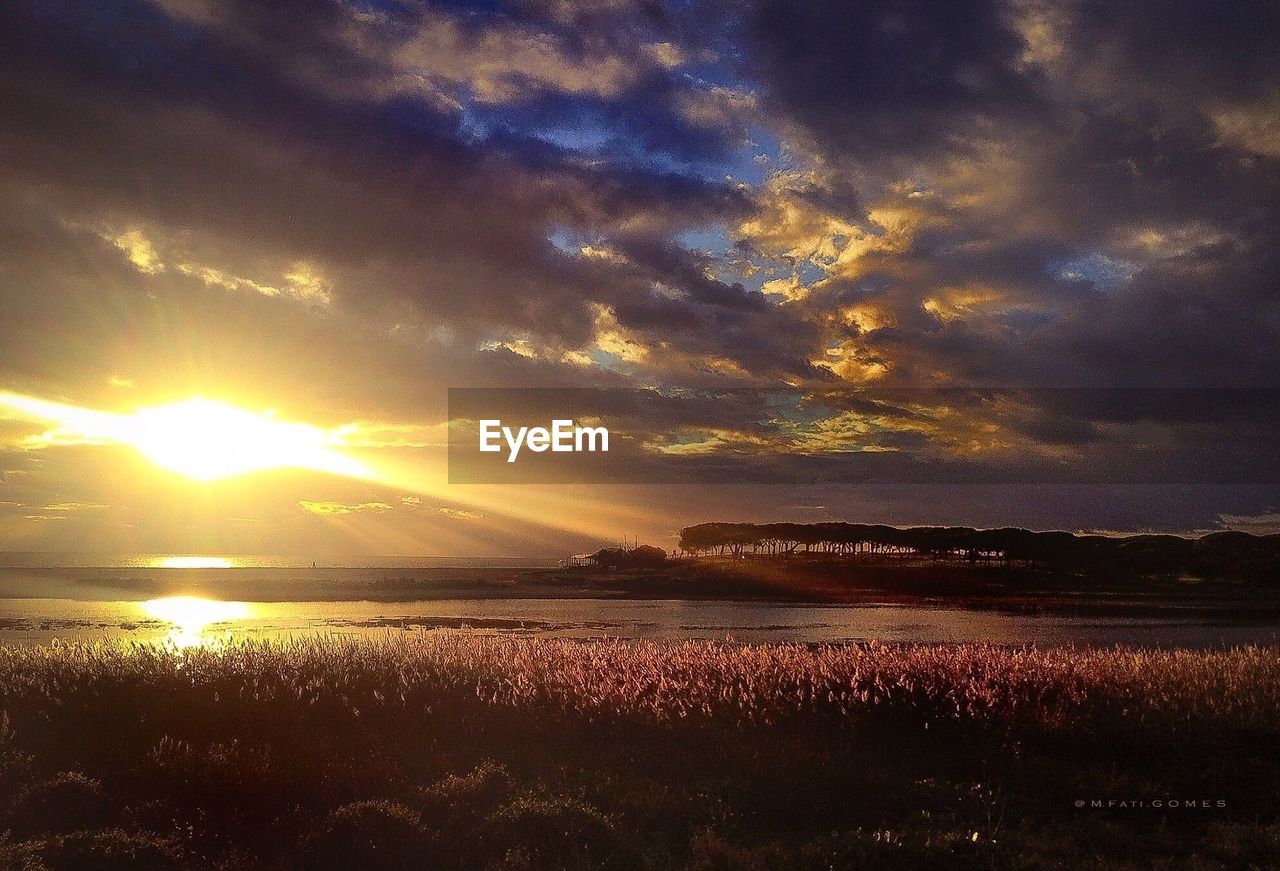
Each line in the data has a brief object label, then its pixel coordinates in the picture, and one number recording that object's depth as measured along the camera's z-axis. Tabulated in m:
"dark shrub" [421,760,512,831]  9.51
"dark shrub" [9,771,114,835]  9.78
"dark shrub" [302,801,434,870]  8.70
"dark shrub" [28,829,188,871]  8.48
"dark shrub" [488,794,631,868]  8.48
